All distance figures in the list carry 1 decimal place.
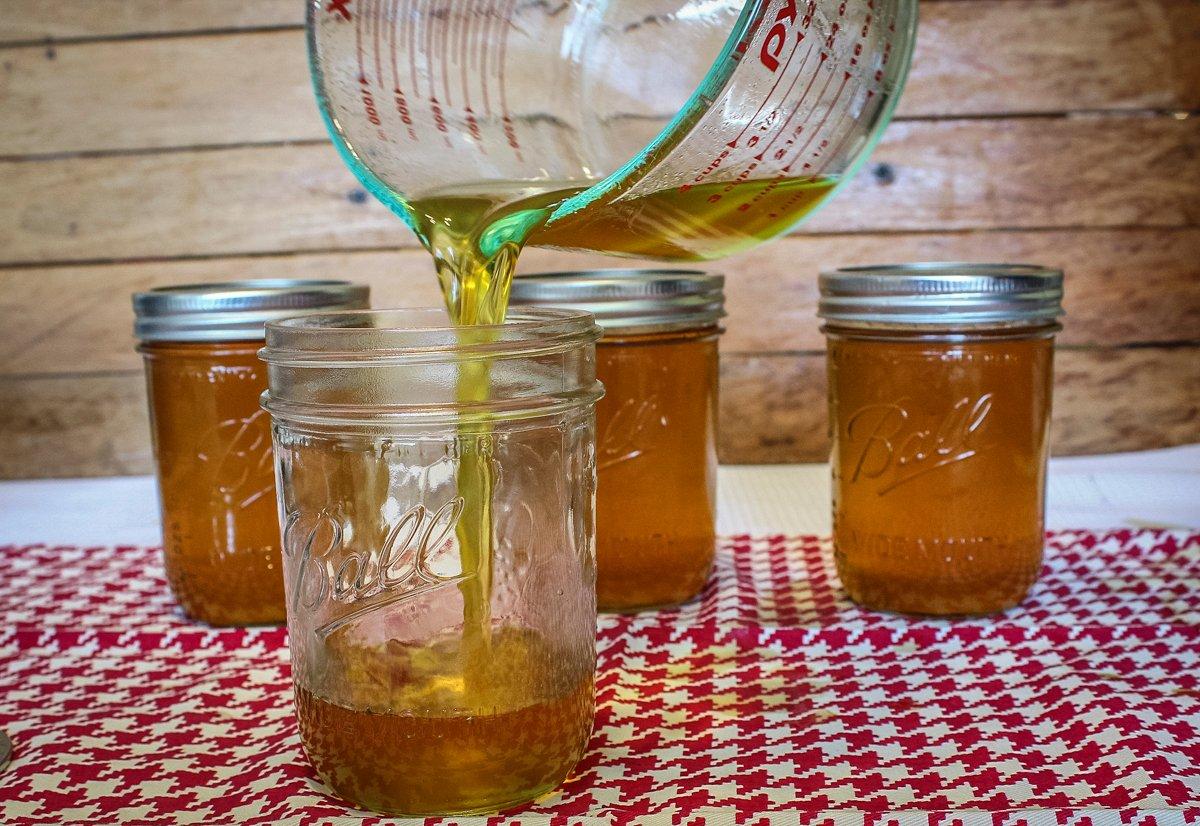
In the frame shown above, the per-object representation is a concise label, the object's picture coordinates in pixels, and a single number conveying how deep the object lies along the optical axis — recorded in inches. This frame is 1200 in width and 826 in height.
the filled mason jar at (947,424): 33.6
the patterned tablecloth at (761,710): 24.3
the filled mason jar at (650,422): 35.2
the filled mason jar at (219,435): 34.2
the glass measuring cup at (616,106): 24.0
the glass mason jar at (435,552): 23.6
